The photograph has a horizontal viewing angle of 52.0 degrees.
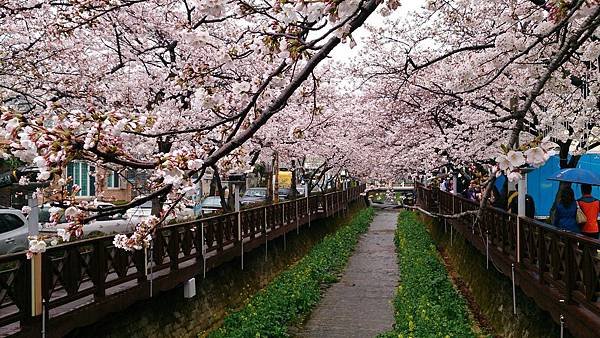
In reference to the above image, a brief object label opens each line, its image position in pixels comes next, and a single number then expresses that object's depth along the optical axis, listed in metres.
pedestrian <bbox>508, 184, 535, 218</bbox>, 11.17
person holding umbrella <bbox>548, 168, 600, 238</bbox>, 8.95
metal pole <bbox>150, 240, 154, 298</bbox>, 9.19
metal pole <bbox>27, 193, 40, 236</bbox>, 6.71
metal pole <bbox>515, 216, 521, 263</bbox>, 9.30
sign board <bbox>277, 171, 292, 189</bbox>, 48.85
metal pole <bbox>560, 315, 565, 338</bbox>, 6.65
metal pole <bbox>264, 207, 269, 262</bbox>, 16.77
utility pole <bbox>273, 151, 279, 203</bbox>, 23.24
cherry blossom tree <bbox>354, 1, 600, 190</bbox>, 4.35
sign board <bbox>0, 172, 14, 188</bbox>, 11.81
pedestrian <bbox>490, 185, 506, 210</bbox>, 14.08
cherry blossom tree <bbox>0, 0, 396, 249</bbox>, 2.99
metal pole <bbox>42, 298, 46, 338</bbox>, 6.48
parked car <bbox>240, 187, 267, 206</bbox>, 29.36
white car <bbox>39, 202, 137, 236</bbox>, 18.27
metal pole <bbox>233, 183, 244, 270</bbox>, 14.32
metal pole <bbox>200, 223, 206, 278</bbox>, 11.56
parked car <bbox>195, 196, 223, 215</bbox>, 22.40
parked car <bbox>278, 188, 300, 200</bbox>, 33.37
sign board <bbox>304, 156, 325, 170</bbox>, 38.12
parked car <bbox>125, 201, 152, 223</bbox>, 20.24
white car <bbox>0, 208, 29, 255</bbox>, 13.02
